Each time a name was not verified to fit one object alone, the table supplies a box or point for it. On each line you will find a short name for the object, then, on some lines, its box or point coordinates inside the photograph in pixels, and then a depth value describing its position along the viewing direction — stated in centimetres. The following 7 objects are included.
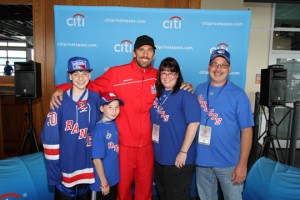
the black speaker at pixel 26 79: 300
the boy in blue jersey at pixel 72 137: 159
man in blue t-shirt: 176
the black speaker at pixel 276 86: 330
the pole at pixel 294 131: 297
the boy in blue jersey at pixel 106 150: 169
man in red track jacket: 205
